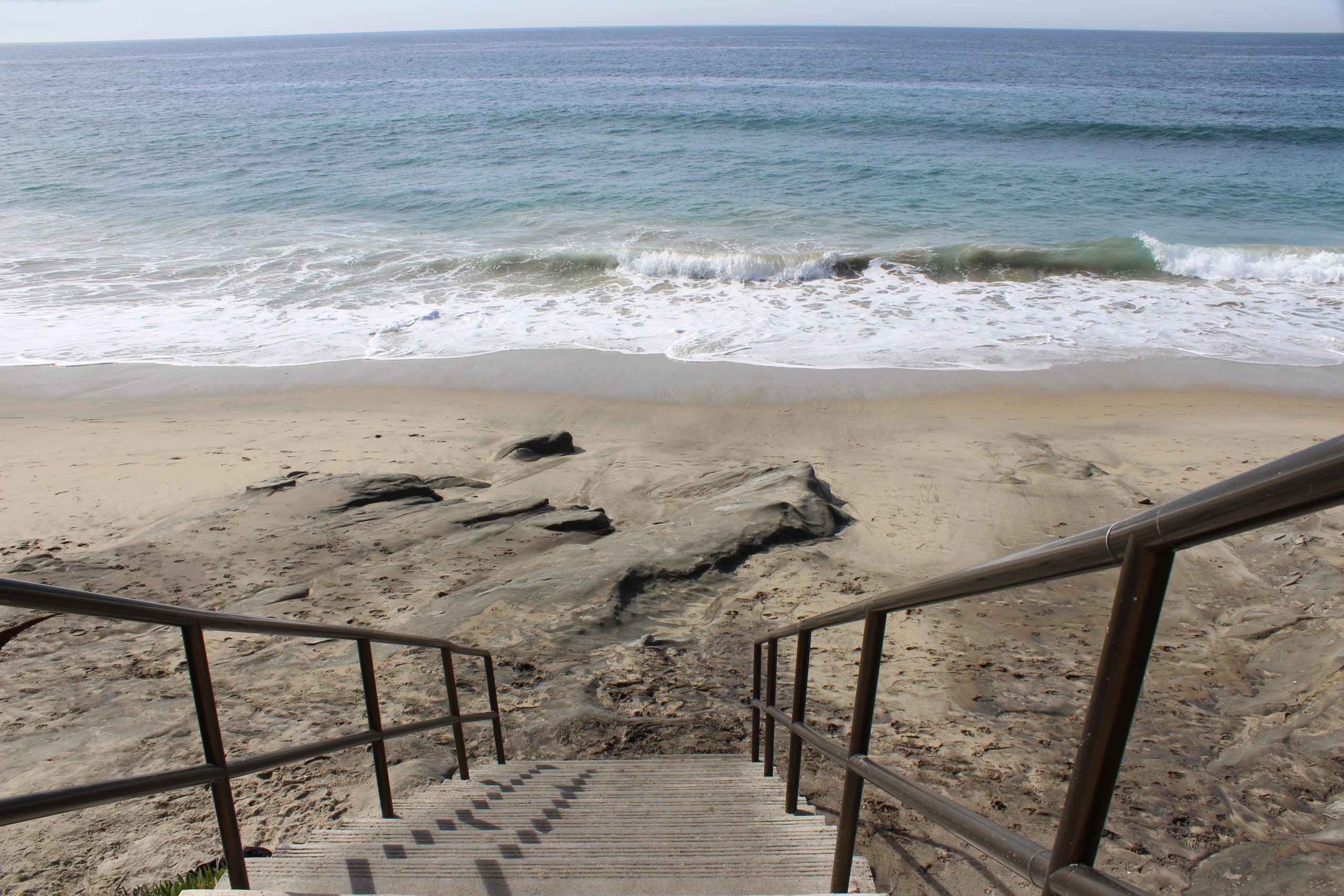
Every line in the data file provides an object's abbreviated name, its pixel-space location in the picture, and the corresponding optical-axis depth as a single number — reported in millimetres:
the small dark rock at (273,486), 7715
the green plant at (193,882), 2521
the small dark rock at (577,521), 7055
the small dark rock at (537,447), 9234
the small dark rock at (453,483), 8318
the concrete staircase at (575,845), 2266
